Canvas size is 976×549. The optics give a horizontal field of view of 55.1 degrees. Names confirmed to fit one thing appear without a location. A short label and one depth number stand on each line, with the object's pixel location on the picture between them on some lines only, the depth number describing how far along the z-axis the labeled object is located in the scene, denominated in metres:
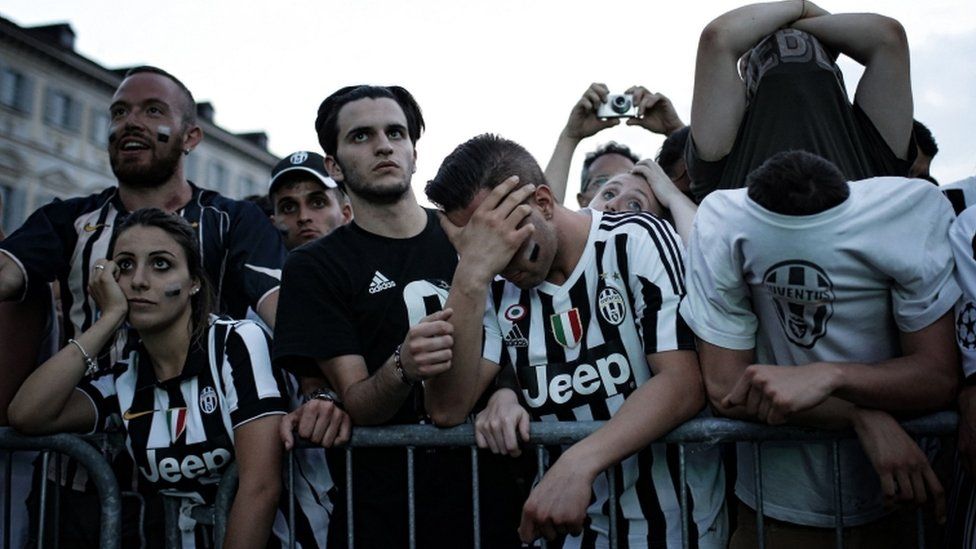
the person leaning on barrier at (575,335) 2.68
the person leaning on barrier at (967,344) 2.43
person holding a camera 4.14
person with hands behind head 3.07
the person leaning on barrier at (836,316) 2.42
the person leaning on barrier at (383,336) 3.02
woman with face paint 3.11
